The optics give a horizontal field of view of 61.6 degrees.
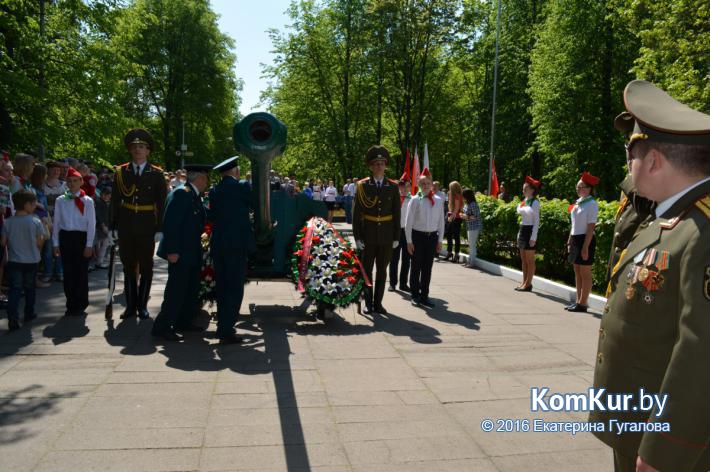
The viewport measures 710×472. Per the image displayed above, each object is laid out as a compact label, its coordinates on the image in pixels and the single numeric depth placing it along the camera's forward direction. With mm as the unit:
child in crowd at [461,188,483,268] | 13516
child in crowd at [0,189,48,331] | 6816
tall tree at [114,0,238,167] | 38156
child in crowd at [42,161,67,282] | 10055
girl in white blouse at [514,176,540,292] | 10148
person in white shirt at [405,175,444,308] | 8844
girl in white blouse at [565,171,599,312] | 8555
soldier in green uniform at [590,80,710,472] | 1844
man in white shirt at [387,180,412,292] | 10344
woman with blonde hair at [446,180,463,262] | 13938
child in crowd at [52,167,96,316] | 7547
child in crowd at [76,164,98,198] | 11038
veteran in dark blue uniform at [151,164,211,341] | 6535
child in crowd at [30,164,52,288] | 9037
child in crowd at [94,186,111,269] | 11336
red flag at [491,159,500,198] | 17617
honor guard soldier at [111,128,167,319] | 7555
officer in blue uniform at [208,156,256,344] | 6410
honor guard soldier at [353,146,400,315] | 8297
